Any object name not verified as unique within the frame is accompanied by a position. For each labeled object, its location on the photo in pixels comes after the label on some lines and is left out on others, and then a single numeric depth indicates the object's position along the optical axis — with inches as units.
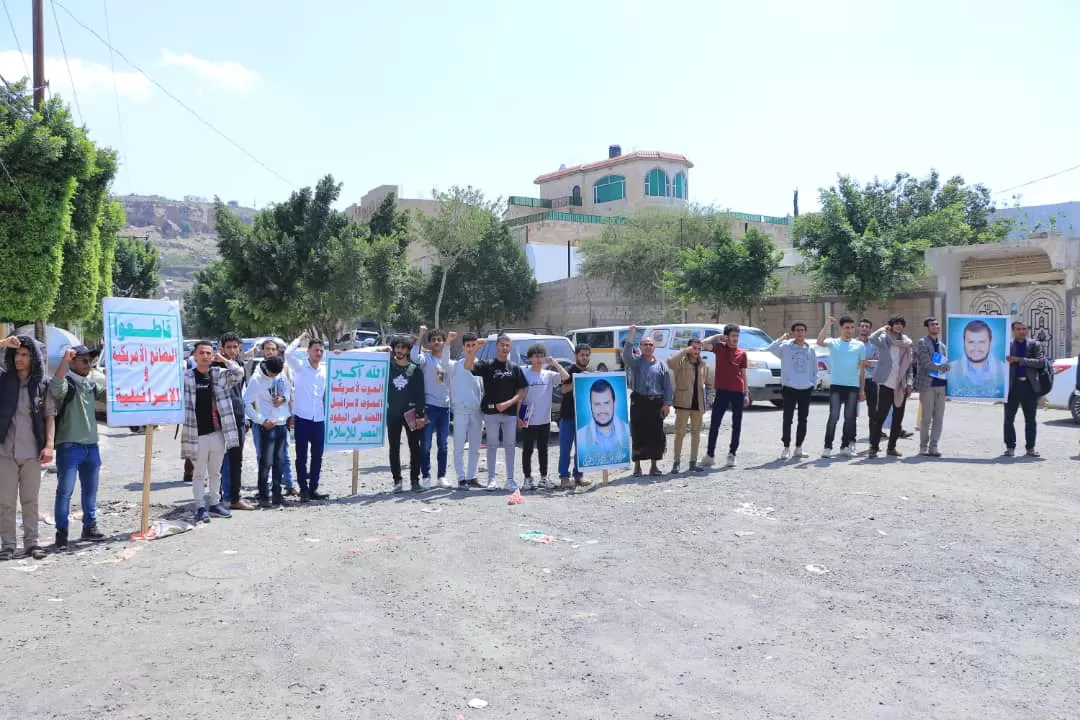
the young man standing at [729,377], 435.5
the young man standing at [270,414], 359.3
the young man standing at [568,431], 406.3
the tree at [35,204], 485.4
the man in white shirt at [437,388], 401.4
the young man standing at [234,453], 350.3
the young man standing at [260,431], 366.9
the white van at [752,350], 761.6
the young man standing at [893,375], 457.7
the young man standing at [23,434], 283.0
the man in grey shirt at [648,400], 418.0
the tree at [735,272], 1214.3
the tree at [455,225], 1617.9
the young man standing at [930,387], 460.4
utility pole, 578.6
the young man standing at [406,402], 394.3
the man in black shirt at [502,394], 391.9
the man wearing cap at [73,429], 296.2
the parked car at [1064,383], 651.5
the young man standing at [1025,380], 448.1
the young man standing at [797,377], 451.5
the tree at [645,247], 1526.8
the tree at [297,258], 1263.5
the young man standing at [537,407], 401.1
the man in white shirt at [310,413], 381.1
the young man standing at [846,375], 457.7
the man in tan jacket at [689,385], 431.2
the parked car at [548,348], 602.7
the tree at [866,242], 1067.9
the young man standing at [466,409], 397.4
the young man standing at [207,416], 337.1
